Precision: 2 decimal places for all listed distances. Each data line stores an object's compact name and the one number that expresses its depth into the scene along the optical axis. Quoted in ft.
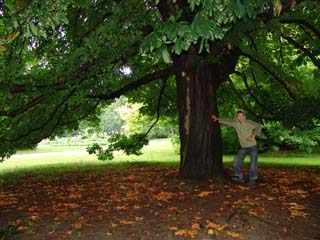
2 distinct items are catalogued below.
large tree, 15.11
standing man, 30.55
